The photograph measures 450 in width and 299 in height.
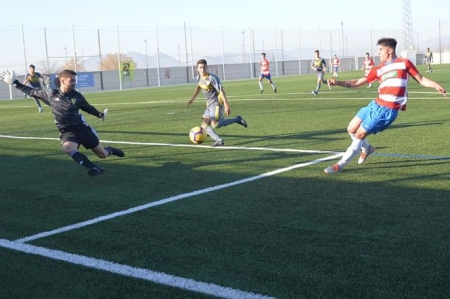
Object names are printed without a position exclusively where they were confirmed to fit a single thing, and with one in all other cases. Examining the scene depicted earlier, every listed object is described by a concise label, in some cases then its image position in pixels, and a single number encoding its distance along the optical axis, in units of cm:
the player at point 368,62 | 3481
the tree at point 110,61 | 5483
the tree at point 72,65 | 5066
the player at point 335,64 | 4487
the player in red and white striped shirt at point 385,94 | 754
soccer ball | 1106
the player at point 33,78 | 2578
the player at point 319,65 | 2694
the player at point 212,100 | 1105
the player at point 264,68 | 3044
